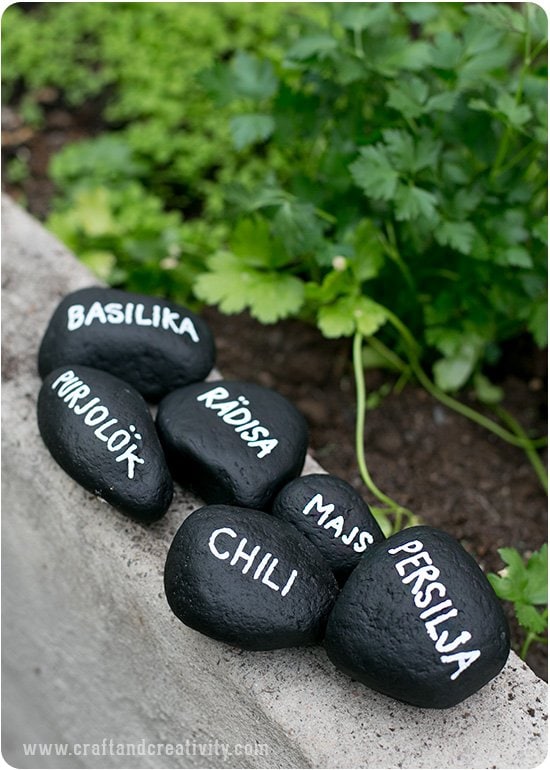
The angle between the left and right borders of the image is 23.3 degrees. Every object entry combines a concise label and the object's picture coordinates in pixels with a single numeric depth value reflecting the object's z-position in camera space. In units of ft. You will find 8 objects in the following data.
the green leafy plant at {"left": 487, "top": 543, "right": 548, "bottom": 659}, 2.05
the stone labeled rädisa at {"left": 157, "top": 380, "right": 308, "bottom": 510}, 2.05
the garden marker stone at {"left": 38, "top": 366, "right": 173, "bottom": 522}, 2.03
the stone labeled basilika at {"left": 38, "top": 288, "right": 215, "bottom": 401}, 2.24
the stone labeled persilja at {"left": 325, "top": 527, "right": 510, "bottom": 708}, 1.82
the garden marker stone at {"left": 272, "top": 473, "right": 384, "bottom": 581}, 1.99
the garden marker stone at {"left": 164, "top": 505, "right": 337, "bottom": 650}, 1.86
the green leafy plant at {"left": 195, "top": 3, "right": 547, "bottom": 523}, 2.33
